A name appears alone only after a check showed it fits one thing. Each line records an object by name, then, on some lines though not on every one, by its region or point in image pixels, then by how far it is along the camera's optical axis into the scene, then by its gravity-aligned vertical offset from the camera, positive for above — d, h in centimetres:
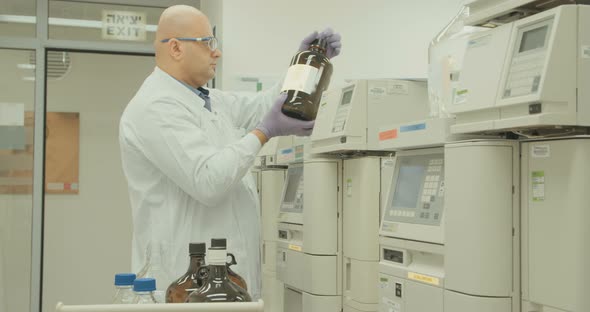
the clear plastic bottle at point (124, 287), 119 -21
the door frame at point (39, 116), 474 +40
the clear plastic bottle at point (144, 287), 111 -19
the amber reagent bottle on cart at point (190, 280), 121 -20
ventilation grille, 555 +92
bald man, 203 +5
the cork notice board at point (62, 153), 555 +16
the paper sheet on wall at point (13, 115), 489 +42
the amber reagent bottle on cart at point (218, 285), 106 -18
